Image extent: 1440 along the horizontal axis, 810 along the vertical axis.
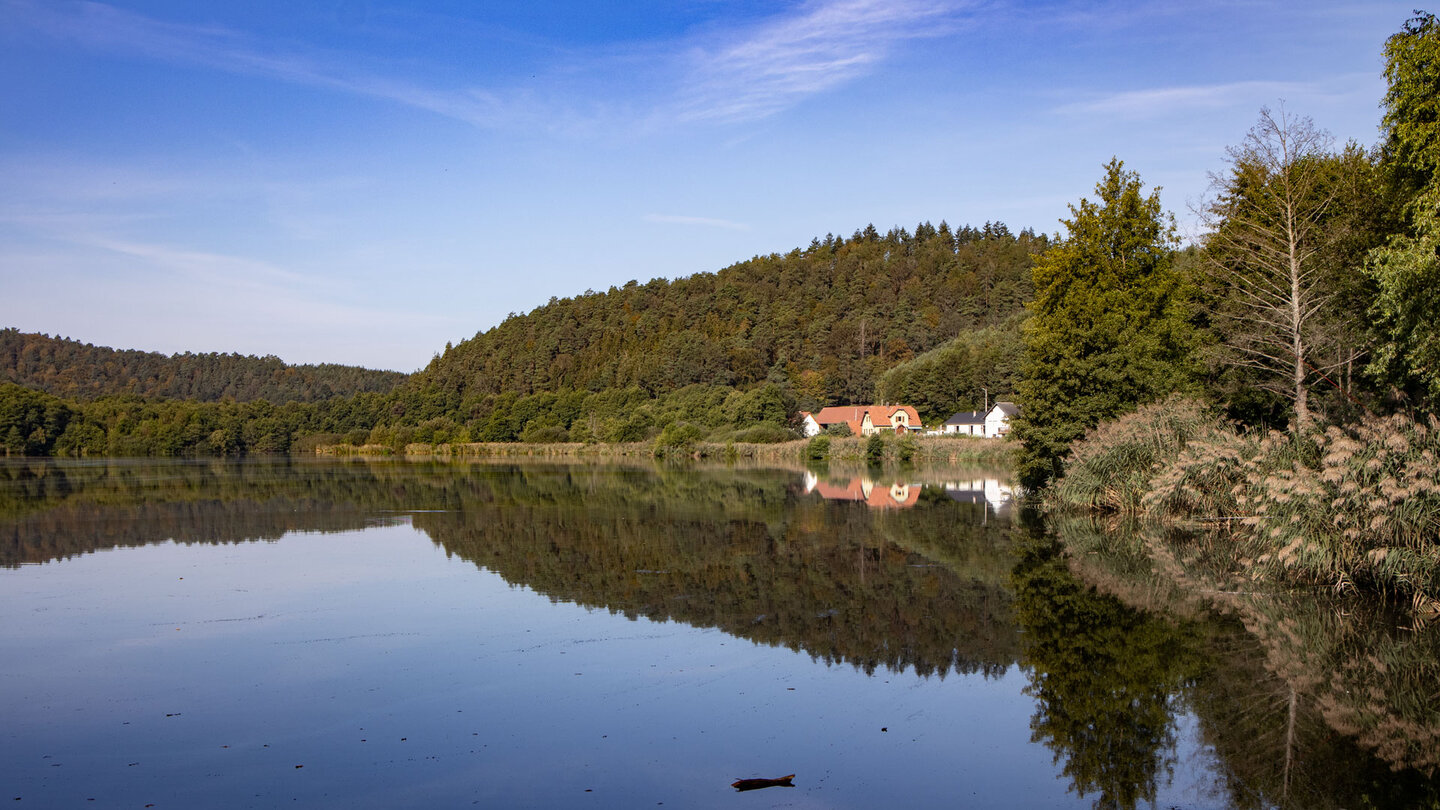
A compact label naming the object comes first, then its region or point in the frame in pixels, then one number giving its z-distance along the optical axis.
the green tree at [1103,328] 28.02
